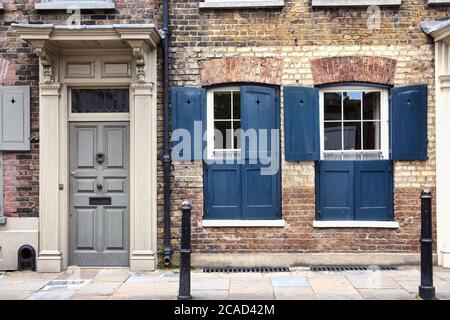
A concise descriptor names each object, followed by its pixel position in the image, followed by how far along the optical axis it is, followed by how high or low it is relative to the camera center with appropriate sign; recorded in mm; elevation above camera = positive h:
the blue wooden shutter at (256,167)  8641 +5
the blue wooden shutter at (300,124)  8547 +689
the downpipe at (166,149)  8562 +299
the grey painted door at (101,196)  8688 -457
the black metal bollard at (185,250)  6551 -1009
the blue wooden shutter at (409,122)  8492 +707
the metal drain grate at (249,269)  8445 -1614
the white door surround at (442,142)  8430 +387
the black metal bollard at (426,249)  6617 -1017
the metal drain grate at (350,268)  8398 -1594
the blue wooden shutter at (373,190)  8609 -374
